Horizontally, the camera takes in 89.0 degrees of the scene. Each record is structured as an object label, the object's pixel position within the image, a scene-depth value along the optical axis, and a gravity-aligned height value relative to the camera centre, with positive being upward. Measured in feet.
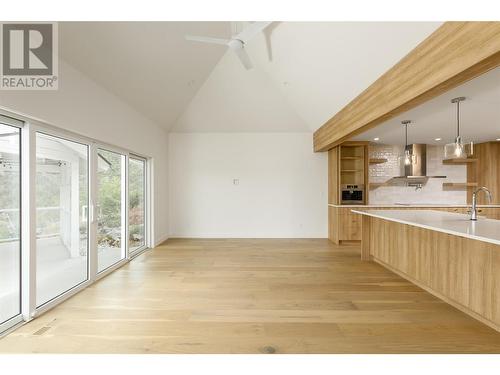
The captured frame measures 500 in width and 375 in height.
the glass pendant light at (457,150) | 9.85 +1.40
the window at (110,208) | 12.24 -1.14
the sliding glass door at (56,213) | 7.70 -1.07
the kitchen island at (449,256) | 7.28 -2.58
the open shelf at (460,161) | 20.81 +2.06
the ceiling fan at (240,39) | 8.54 +5.44
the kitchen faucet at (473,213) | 9.32 -1.03
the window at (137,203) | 15.64 -1.10
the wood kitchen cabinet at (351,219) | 18.19 -2.39
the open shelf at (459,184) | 20.83 +0.13
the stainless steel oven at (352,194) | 19.39 -0.62
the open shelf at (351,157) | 19.34 +2.17
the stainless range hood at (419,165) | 20.34 +1.68
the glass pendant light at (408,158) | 13.12 +1.46
